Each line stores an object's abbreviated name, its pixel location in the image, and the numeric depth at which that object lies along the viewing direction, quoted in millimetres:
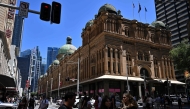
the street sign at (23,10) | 8231
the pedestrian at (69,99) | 3202
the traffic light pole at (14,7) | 7932
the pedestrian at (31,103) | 11343
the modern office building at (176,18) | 73136
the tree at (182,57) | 28141
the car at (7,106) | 11974
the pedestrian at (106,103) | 4819
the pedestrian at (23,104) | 11108
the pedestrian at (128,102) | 3888
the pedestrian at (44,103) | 9785
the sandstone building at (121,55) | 31876
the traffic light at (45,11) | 7863
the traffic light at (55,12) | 7957
